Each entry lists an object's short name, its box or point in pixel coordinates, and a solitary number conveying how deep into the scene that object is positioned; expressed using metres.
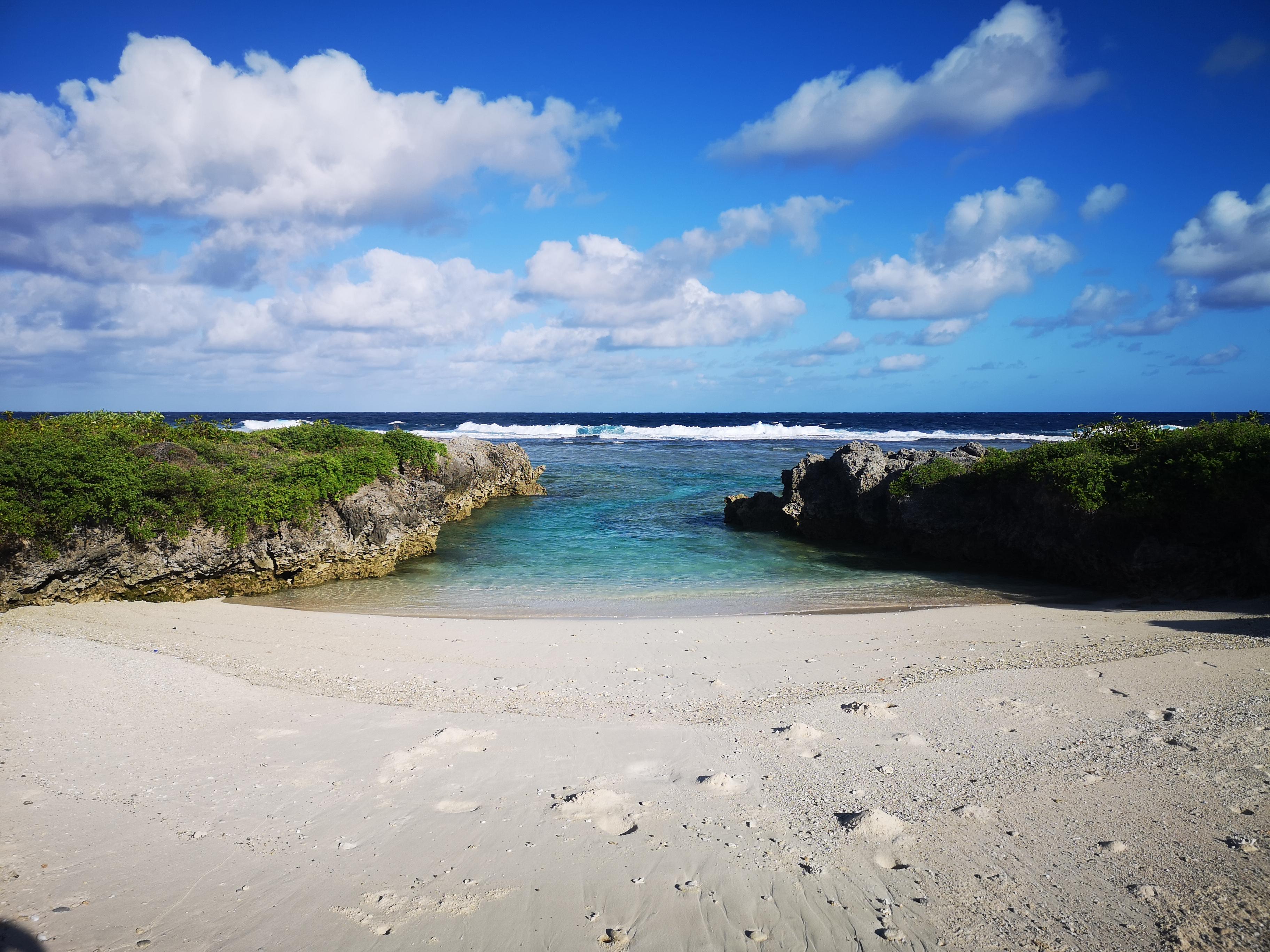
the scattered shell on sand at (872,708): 5.88
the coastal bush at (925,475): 15.09
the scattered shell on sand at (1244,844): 3.77
